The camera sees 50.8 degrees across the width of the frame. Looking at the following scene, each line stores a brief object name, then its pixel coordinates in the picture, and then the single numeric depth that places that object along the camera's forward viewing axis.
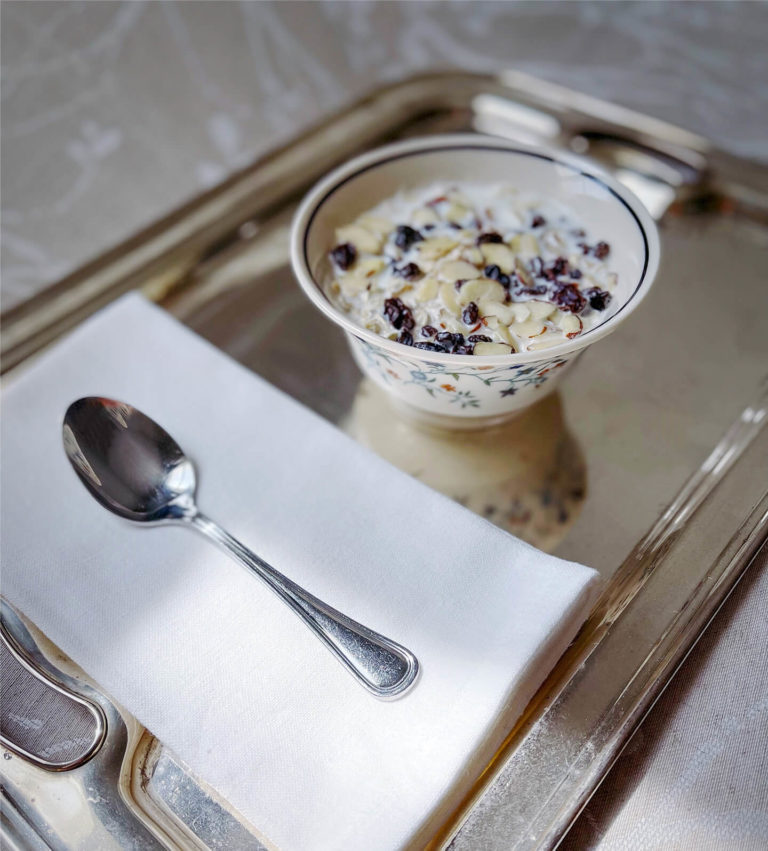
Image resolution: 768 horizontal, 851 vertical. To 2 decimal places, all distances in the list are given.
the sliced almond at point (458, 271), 0.56
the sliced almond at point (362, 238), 0.60
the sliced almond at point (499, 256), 0.58
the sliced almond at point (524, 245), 0.59
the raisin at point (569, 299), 0.56
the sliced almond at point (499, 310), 0.55
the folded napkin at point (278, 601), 0.43
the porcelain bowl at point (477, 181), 0.52
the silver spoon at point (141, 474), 0.49
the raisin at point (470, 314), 0.54
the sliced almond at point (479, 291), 0.55
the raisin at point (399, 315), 0.55
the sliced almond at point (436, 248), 0.59
